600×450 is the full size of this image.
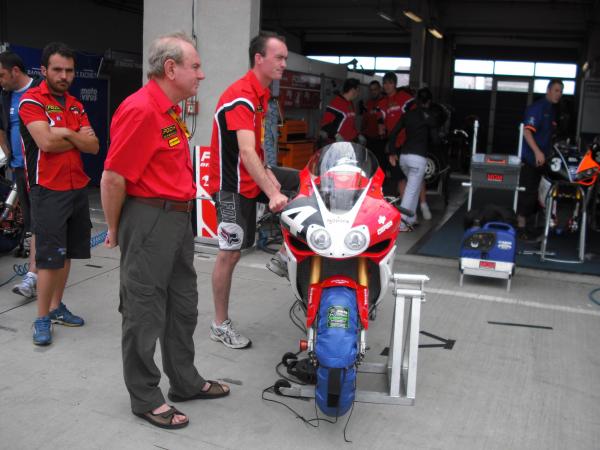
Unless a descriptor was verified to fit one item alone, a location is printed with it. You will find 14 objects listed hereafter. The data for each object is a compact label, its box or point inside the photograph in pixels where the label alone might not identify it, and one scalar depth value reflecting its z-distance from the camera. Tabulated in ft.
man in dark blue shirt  25.14
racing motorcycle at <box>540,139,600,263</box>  22.13
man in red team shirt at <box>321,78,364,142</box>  30.91
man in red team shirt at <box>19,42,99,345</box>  13.92
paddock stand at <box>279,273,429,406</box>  11.62
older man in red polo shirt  9.91
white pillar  21.89
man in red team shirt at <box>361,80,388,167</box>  38.04
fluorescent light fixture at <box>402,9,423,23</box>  48.17
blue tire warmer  10.20
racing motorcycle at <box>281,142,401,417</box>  10.34
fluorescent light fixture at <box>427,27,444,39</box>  57.88
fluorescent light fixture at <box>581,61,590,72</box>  53.89
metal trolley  23.41
